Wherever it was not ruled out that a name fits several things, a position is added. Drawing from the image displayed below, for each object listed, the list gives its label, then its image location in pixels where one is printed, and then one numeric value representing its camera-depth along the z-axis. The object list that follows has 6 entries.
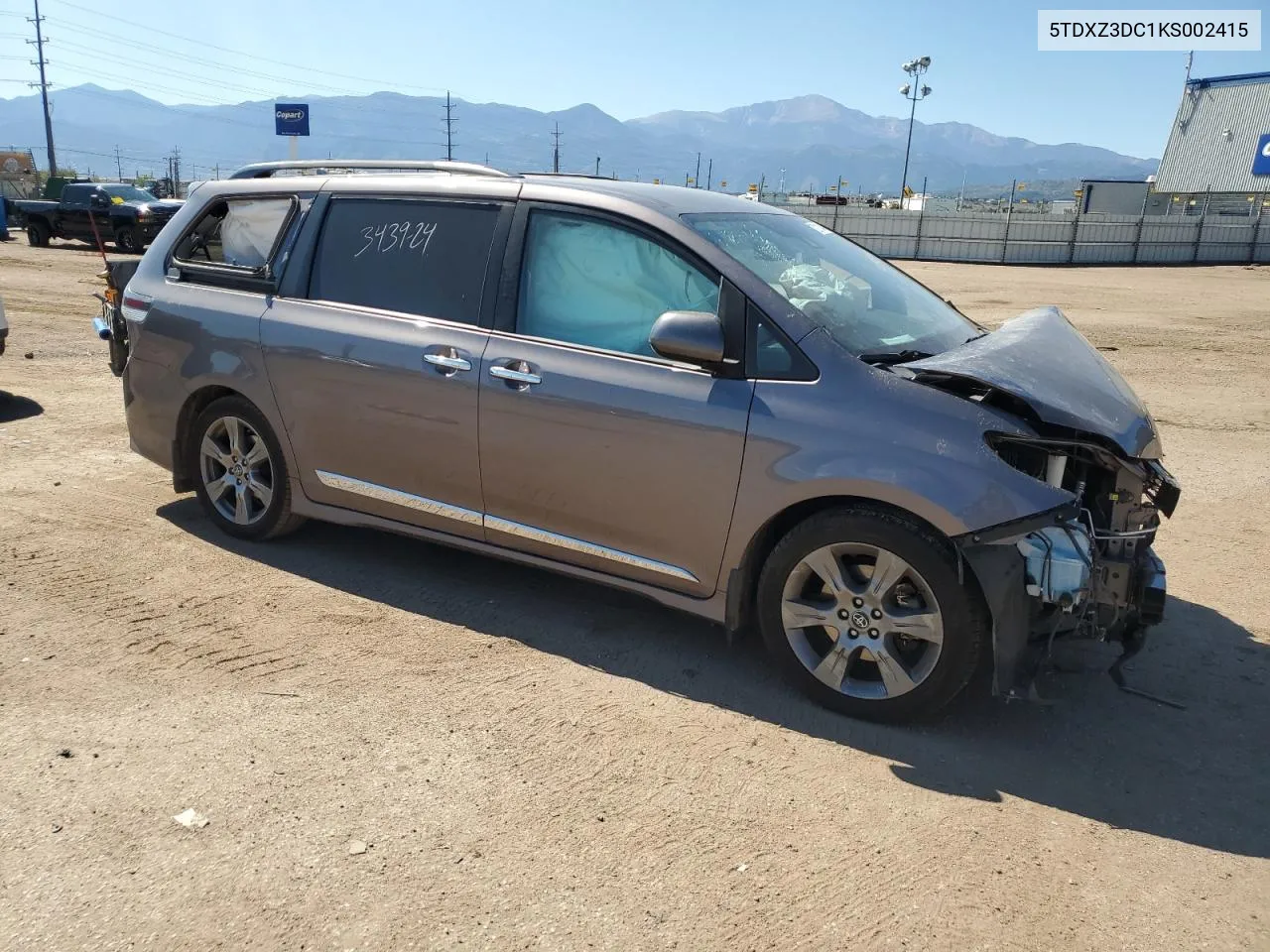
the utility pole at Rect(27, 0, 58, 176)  58.66
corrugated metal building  47.81
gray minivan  3.34
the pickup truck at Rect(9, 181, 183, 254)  23.91
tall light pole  55.69
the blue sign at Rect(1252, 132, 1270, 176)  46.81
